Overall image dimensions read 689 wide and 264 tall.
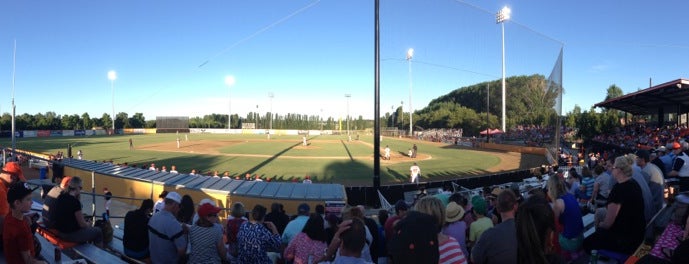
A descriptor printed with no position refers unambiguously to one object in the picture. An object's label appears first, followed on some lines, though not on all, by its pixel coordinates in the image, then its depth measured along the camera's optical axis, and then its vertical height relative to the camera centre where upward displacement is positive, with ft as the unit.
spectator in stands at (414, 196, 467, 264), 10.28 -3.09
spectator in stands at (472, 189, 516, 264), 9.55 -2.98
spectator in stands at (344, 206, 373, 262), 13.44 -3.39
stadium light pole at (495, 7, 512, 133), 125.53 +36.00
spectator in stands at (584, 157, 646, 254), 13.16 -3.02
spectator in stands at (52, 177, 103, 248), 17.11 -4.20
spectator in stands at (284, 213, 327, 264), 12.91 -4.00
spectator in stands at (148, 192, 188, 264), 14.44 -4.23
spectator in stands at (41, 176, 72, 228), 17.65 -3.45
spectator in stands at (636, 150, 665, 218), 16.65 -2.52
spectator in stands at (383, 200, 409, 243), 15.89 -3.91
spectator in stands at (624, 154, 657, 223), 14.82 -2.72
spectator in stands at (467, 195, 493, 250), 13.58 -3.39
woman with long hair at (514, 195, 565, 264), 9.46 -2.63
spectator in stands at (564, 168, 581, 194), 27.89 -4.25
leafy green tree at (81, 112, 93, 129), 301.76 +4.50
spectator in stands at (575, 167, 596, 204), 26.35 -4.31
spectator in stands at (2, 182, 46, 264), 11.99 -3.43
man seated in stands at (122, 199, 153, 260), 16.28 -4.64
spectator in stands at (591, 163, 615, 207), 21.65 -3.59
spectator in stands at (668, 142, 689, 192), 24.12 -2.80
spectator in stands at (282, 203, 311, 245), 15.44 -4.11
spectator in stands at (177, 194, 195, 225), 15.49 -3.37
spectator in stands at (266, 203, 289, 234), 18.88 -4.53
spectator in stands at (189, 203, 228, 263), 13.62 -4.13
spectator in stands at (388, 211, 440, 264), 9.14 -2.76
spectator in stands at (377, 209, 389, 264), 15.18 -4.85
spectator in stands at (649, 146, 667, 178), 26.20 -2.32
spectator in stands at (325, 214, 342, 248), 14.39 -3.80
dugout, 33.47 -5.88
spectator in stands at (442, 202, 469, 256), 12.28 -3.17
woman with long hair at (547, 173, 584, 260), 13.67 -3.17
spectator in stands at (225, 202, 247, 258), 15.21 -3.88
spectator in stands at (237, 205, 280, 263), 13.48 -4.12
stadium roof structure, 61.93 +5.74
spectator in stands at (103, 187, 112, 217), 39.69 -8.03
